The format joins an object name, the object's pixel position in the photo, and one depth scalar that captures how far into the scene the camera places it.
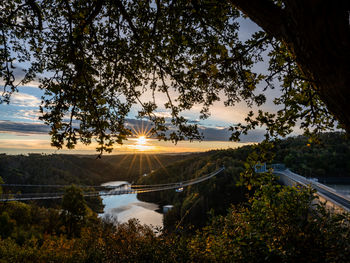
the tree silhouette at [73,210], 23.47
